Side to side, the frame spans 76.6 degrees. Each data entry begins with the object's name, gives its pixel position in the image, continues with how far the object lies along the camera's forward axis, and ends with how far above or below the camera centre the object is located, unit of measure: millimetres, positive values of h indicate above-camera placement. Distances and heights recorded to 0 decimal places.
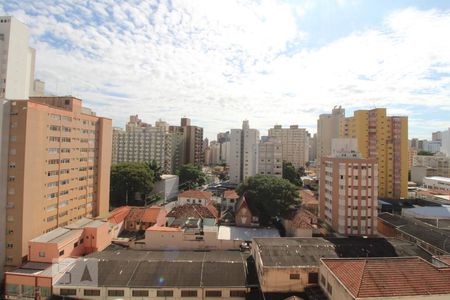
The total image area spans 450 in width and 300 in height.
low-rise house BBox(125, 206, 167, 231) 36469 -8450
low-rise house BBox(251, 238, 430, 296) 21734 -8110
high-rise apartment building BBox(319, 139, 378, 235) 37031 -4732
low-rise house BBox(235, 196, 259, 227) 38438 -8225
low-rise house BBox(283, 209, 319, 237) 34031 -8210
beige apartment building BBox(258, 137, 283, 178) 67125 -430
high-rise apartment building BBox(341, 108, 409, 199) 56844 +2831
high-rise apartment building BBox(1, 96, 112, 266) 26141 -1893
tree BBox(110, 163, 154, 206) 49750 -5334
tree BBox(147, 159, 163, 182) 56844 -3133
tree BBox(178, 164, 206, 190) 68812 -5441
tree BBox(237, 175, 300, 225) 38906 -5649
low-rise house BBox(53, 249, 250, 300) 21219 -9653
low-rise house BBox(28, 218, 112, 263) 24766 -8529
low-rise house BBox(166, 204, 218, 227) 35988 -7907
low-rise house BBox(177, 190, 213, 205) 46750 -7138
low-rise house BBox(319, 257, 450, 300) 16312 -7329
